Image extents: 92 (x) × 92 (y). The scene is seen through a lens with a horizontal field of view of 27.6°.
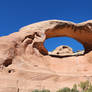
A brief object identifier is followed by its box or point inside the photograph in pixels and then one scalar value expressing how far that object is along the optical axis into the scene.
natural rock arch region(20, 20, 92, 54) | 14.14
